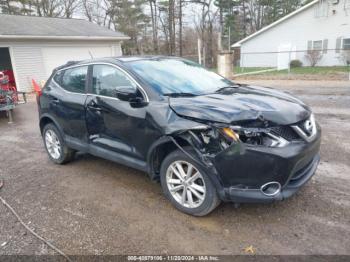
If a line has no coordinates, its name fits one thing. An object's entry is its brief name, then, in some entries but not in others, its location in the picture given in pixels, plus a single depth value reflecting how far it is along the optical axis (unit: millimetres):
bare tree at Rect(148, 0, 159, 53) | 34406
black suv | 2764
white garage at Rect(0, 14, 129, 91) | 15062
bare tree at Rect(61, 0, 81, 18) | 32125
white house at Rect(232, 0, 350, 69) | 22172
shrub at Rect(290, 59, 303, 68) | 23778
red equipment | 9125
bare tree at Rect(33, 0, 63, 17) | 29625
